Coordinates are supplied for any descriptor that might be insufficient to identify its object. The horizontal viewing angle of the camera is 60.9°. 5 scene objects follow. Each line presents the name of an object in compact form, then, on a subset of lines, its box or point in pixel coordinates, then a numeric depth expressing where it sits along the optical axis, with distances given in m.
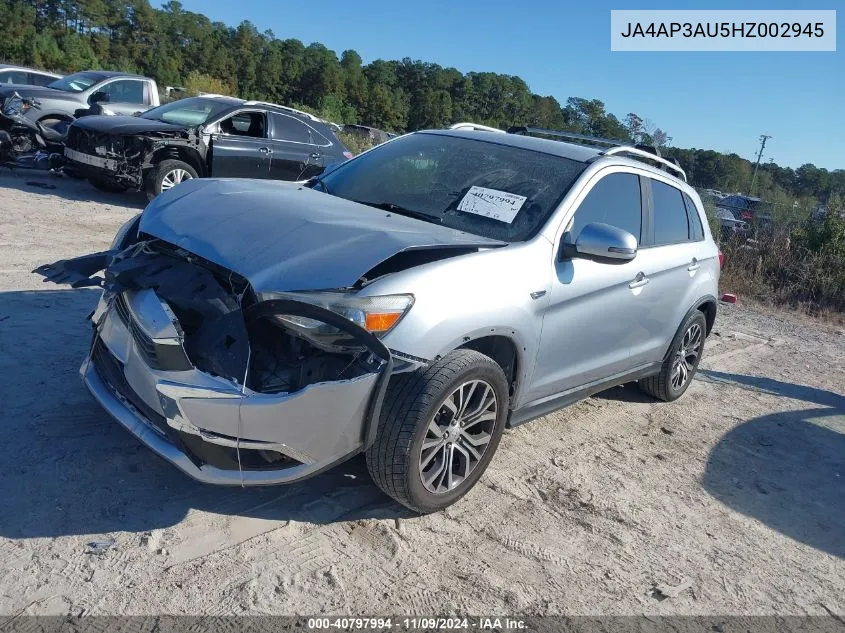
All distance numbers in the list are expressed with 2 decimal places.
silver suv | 2.99
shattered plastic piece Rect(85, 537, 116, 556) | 2.92
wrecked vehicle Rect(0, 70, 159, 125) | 12.40
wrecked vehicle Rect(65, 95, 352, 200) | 9.66
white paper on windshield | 4.04
